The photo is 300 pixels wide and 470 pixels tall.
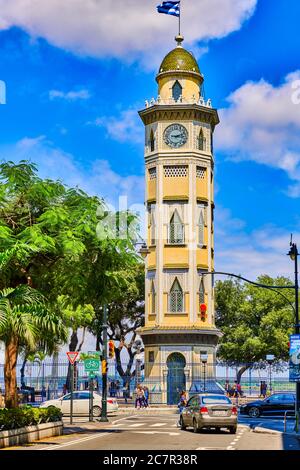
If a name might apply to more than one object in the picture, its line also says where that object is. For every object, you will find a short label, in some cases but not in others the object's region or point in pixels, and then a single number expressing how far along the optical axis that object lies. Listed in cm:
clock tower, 5938
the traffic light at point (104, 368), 3969
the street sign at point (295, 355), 3097
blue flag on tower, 5656
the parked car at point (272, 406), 4312
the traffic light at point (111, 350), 4322
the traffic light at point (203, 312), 5981
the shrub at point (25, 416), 2356
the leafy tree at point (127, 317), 7531
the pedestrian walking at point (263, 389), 6800
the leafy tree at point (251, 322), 7912
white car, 4478
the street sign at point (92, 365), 3781
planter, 2275
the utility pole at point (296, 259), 3356
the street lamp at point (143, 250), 3859
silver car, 3048
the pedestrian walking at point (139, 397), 5398
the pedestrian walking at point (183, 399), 4834
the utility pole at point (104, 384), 3944
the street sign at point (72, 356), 3534
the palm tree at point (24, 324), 2262
